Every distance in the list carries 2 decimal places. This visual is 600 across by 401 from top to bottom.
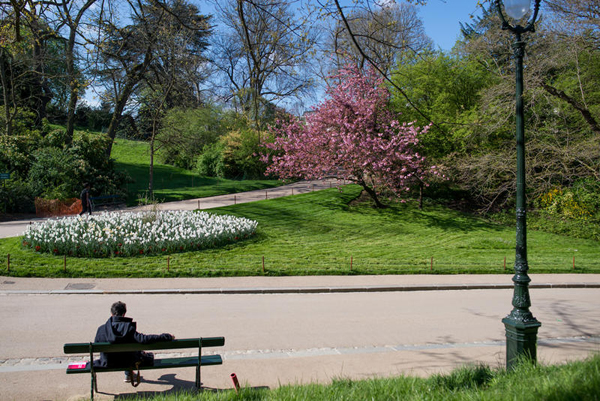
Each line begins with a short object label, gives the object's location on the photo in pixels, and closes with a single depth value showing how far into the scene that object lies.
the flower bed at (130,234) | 14.05
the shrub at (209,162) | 40.19
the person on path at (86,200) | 18.79
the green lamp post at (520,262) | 6.02
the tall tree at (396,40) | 28.35
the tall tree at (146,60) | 21.23
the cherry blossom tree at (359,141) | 23.81
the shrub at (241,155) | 37.75
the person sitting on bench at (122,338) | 5.66
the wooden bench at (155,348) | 5.42
